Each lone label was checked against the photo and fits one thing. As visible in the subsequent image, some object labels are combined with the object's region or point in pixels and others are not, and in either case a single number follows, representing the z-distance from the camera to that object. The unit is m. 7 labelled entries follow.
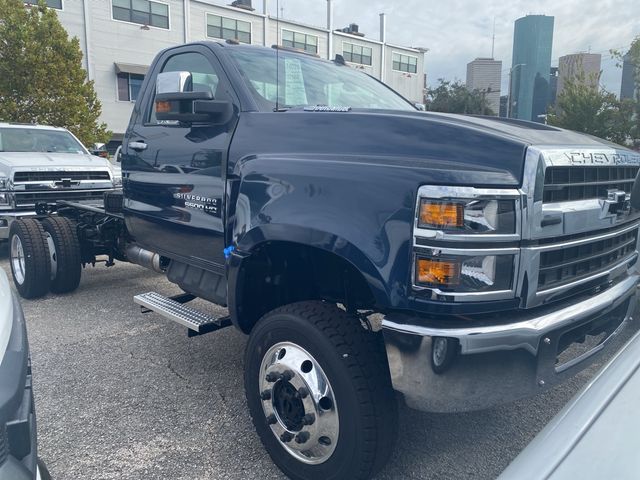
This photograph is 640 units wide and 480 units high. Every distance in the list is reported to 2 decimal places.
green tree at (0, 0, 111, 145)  17.48
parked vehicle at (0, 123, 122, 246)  6.85
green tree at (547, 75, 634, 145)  17.19
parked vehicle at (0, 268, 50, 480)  1.57
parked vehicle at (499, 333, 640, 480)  1.02
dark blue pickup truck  2.04
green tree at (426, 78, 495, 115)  38.41
